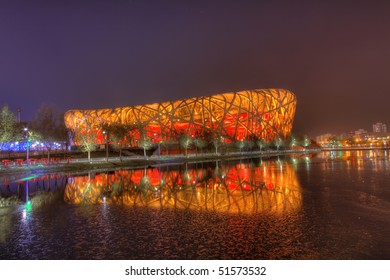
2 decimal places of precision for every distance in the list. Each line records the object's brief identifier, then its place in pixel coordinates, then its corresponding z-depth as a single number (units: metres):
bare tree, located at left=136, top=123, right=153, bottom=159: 58.12
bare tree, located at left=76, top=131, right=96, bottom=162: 47.06
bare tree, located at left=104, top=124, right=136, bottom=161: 61.31
